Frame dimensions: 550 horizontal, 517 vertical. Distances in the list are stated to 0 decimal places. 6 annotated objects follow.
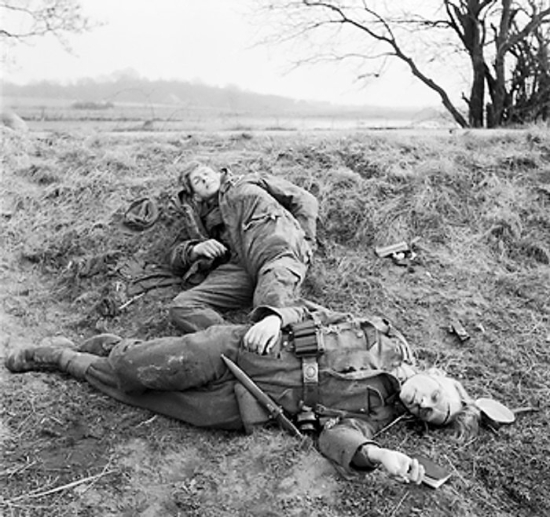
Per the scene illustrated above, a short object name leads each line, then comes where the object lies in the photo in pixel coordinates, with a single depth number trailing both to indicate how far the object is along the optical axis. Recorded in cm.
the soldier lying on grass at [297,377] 309
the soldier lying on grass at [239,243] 395
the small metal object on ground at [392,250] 482
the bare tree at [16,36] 850
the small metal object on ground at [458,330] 409
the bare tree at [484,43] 1061
